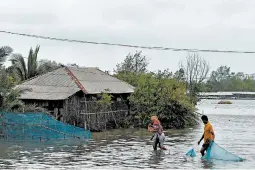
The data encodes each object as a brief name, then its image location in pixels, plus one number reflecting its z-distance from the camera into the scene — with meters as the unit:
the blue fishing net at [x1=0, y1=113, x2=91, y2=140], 23.58
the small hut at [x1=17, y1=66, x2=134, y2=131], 28.67
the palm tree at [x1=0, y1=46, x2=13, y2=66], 25.71
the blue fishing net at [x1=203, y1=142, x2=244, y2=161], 17.81
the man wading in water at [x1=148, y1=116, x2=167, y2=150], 20.22
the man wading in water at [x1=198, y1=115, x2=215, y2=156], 17.83
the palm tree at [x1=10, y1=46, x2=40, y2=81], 35.53
